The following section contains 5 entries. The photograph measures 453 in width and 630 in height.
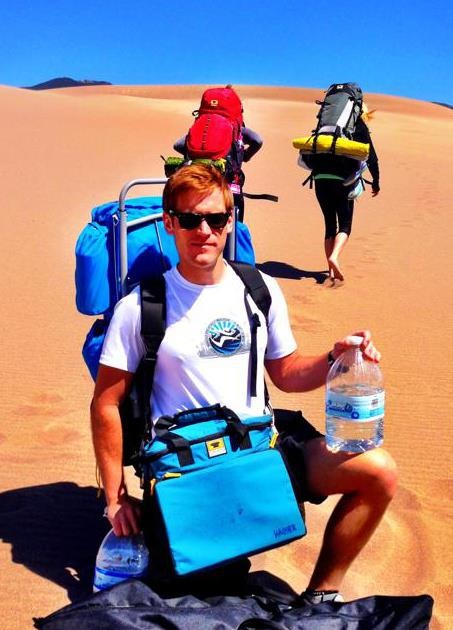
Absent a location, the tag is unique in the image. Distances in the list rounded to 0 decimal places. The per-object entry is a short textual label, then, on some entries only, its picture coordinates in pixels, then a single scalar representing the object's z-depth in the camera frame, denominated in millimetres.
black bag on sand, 2516
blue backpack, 2863
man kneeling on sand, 2752
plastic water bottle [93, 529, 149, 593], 2773
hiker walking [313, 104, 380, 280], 7797
